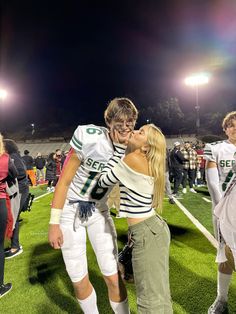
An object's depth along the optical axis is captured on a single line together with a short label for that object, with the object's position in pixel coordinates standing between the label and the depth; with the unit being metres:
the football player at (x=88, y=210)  1.96
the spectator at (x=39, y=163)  15.19
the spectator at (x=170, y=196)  8.25
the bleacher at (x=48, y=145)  35.83
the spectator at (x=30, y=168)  13.56
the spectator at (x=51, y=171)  12.42
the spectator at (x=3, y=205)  3.08
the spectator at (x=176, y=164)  10.04
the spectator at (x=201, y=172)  12.71
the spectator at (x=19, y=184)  4.56
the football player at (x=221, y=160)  2.89
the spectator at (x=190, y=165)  10.77
